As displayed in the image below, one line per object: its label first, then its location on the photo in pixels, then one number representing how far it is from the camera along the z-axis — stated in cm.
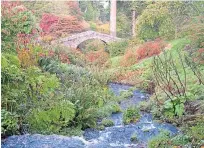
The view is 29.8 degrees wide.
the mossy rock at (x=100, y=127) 906
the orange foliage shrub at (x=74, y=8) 3100
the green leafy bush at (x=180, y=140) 693
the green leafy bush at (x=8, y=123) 669
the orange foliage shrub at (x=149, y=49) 1994
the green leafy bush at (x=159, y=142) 696
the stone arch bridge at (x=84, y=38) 2533
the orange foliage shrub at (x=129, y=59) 2025
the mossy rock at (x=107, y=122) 944
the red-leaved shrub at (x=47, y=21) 2538
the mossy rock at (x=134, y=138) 809
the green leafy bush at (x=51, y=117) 735
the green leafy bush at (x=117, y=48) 2455
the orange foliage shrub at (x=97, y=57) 1956
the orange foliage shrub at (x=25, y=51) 996
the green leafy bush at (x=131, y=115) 968
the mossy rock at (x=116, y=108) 1094
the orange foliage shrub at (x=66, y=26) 2552
